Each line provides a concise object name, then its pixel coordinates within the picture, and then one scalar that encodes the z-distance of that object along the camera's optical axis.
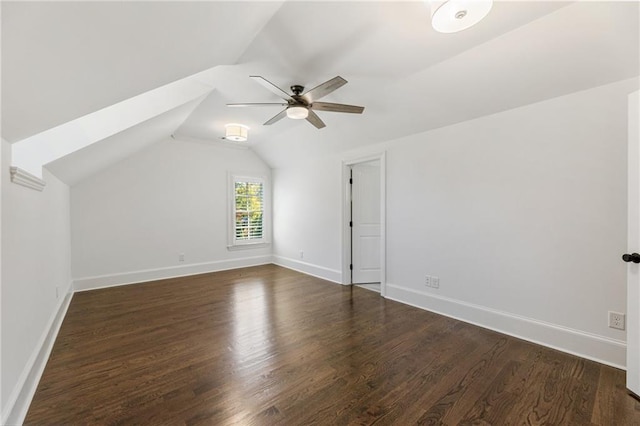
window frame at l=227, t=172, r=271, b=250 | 5.61
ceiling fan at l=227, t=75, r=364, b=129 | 2.44
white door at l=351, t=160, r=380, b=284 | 4.52
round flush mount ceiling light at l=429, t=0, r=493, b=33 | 1.38
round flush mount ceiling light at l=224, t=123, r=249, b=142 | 4.04
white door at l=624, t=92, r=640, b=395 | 1.75
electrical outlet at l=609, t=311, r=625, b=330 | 2.06
